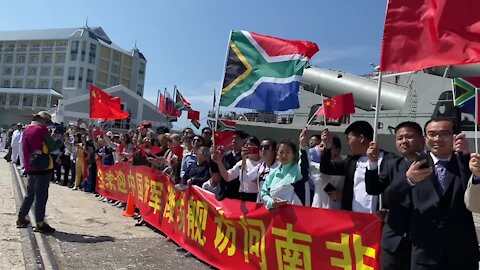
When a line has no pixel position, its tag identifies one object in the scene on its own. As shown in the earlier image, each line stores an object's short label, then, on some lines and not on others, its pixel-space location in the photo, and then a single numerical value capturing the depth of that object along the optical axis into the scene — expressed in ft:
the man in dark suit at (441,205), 9.20
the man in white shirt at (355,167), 12.37
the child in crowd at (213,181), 18.26
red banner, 12.10
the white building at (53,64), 220.43
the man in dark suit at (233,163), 17.81
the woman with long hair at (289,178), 14.48
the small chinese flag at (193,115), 58.89
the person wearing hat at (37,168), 21.94
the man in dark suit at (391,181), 10.23
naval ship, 47.85
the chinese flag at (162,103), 74.69
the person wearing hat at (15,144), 57.17
